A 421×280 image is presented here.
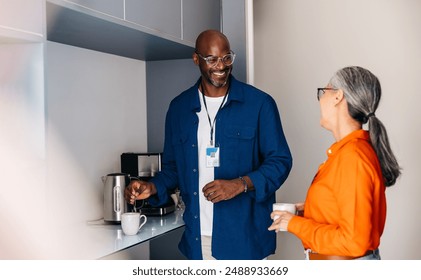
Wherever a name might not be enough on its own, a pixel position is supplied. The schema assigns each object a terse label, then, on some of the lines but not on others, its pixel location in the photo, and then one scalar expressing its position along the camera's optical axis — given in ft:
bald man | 6.16
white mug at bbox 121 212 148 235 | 6.34
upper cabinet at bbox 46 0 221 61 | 5.67
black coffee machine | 7.85
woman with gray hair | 4.16
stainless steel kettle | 6.97
